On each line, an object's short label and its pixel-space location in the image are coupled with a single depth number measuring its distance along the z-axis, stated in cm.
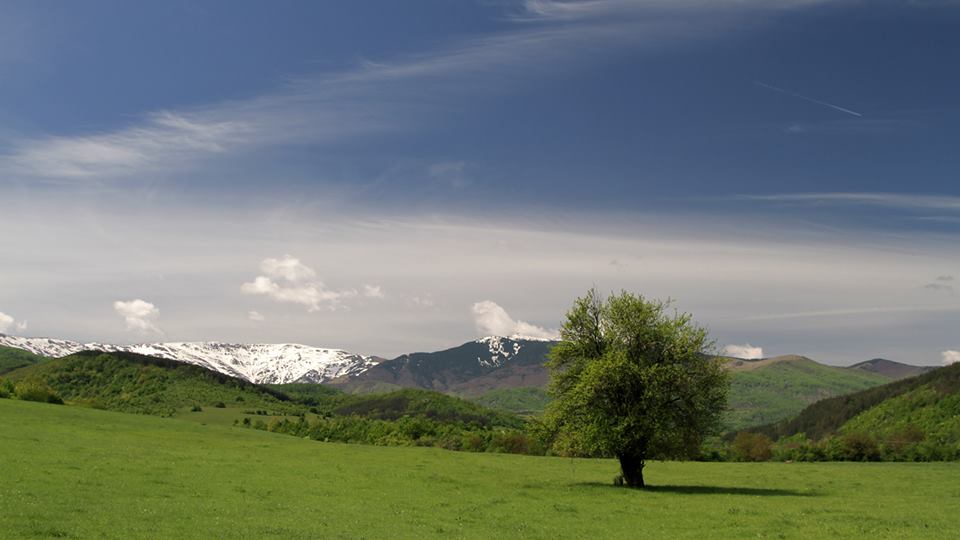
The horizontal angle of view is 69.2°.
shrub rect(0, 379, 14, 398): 12141
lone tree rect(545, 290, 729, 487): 5612
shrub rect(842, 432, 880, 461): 11200
